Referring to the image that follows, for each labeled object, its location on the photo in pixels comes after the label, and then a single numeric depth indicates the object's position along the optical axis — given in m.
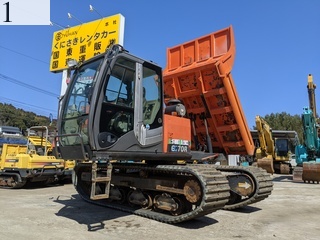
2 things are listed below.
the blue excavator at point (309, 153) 10.06
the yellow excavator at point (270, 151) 12.67
